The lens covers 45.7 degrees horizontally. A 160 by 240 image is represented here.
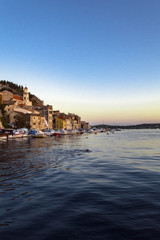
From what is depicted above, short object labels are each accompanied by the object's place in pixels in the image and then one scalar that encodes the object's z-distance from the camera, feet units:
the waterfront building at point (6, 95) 418.92
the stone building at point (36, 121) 359.05
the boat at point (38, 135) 237.45
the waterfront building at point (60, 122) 516.53
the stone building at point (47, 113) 458.50
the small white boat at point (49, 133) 313.28
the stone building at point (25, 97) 491.72
